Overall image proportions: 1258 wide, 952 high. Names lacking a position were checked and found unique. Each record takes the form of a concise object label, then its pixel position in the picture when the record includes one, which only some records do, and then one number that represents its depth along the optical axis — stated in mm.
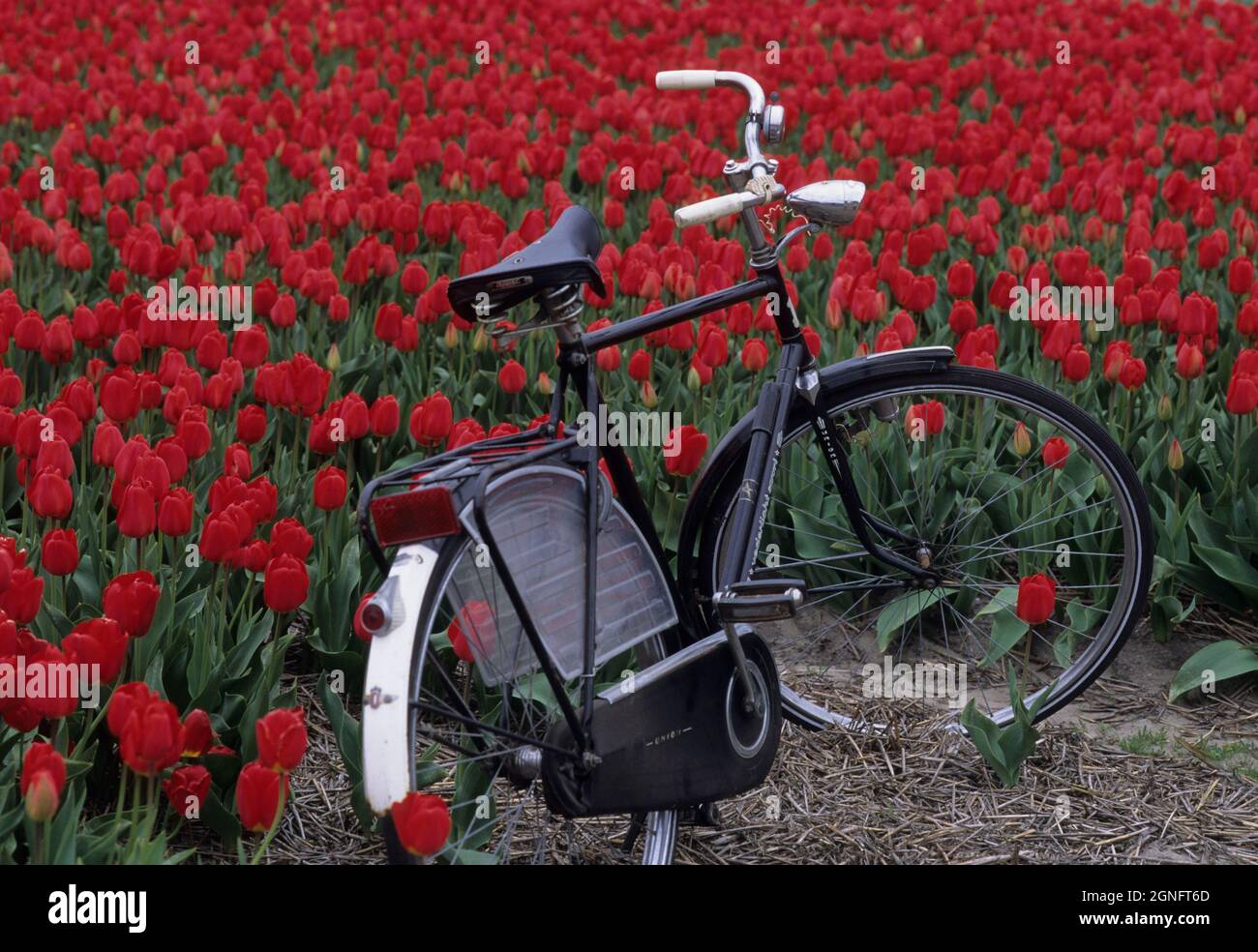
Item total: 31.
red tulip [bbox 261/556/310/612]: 3189
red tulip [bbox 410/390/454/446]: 3832
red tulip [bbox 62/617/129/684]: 2770
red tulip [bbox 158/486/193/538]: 3299
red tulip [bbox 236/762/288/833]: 2590
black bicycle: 2918
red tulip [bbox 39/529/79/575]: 3215
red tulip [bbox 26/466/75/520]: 3314
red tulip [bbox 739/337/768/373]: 4594
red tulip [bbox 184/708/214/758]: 2898
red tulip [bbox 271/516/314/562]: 3242
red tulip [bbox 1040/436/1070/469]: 4105
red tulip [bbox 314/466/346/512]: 3551
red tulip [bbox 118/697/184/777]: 2572
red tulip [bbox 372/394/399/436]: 3920
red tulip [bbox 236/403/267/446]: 3930
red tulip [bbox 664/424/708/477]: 3889
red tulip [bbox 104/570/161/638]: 2979
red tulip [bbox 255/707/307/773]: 2623
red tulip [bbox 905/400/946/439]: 4105
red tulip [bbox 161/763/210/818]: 2959
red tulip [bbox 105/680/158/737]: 2611
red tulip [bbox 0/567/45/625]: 2986
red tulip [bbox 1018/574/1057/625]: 3598
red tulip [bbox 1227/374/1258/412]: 4312
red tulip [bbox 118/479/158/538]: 3293
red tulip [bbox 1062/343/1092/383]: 4434
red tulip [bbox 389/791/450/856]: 2510
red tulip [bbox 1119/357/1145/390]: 4539
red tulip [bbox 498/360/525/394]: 4500
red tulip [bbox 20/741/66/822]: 2523
